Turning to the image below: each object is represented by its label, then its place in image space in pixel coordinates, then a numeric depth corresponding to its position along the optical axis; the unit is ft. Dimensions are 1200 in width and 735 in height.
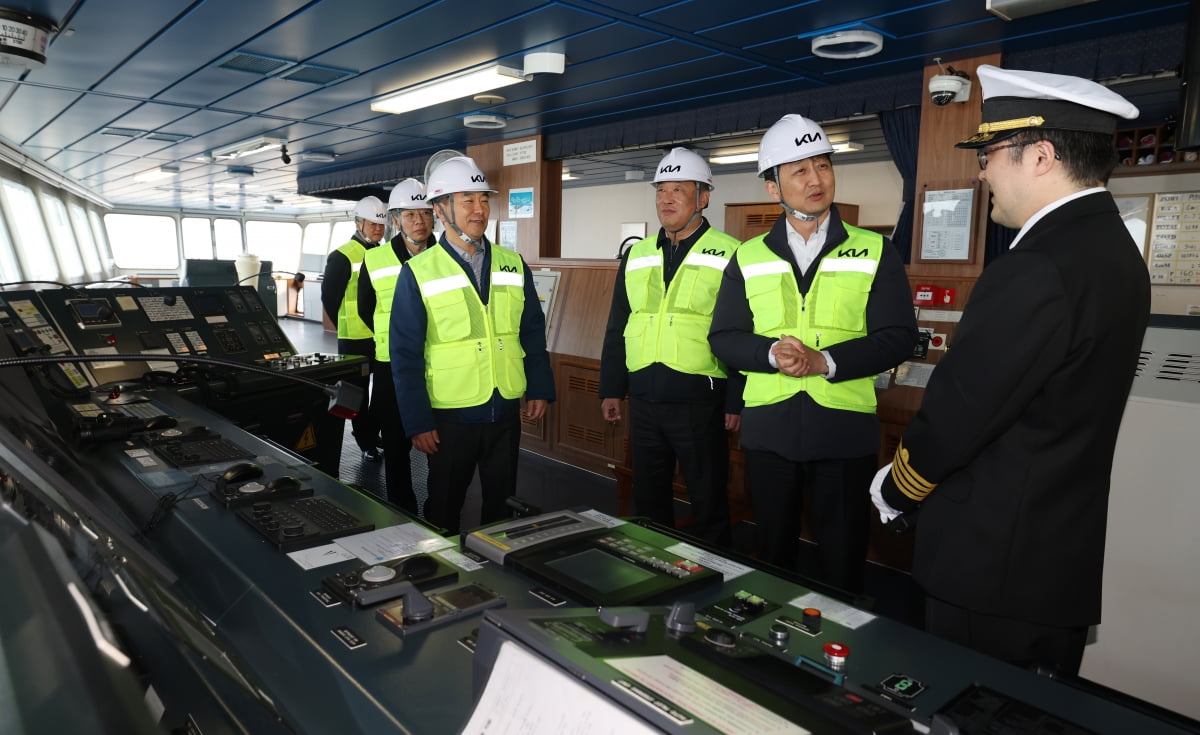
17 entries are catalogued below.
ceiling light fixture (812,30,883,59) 10.58
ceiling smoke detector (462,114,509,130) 17.60
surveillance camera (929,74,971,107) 11.46
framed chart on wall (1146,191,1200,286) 19.22
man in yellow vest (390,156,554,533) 8.34
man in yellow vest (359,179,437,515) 12.25
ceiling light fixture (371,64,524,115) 13.64
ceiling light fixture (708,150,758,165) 25.85
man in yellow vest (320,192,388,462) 14.38
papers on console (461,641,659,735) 1.98
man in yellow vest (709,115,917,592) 6.92
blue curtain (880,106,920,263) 13.10
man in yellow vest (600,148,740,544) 9.27
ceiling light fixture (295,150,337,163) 25.55
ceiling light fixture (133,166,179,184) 31.19
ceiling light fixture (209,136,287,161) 22.73
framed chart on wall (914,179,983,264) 11.97
